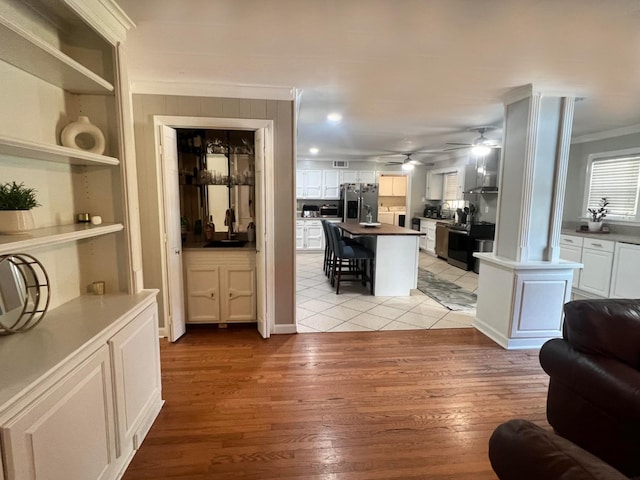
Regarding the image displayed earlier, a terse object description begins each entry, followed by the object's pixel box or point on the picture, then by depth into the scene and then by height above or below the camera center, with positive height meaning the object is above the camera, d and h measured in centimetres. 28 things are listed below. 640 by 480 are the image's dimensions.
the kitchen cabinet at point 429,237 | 773 -84
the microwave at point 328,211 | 821 -24
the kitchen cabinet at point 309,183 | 821 +46
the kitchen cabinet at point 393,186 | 943 +49
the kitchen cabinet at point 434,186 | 827 +45
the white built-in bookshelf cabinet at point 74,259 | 113 -36
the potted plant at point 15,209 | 132 -5
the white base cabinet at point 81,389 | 103 -76
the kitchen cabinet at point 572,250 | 478 -69
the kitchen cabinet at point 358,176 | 837 +68
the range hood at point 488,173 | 592 +58
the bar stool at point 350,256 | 472 -80
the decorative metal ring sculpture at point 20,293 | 136 -43
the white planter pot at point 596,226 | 481 -31
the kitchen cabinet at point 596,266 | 430 -84
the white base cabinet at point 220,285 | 343 -92
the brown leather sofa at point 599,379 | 150 -89
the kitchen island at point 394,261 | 465 -86
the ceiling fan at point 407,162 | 735 +100
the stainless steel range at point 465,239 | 607 -70
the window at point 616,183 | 452 +34
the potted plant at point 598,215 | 482 -15
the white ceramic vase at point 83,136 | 175 +35
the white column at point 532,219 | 294 -15
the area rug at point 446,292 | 439 -136
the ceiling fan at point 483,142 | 457 +89
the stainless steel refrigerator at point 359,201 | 795 +2
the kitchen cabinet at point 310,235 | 791 -84
